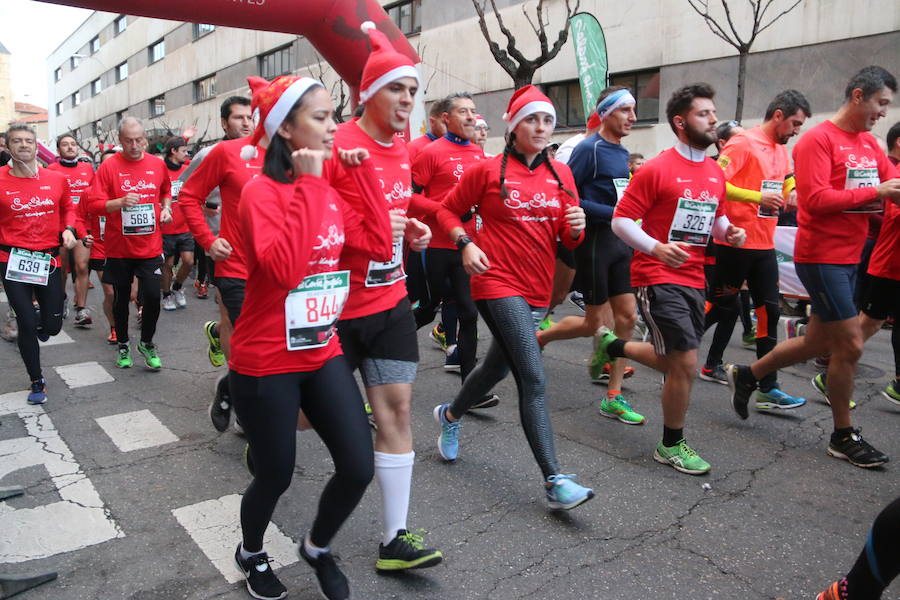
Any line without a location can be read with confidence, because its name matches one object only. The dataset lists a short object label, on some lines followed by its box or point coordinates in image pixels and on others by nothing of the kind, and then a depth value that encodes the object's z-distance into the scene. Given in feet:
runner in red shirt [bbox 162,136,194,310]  31.83
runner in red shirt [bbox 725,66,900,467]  13.87
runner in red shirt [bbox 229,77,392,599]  7.98
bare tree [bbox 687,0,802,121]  42.65
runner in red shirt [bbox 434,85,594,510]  12.08
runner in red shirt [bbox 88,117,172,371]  21.40
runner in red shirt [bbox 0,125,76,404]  18.61
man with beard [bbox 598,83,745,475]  13.25
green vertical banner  39.86
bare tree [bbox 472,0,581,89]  41.93
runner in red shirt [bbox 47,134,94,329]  28.58
